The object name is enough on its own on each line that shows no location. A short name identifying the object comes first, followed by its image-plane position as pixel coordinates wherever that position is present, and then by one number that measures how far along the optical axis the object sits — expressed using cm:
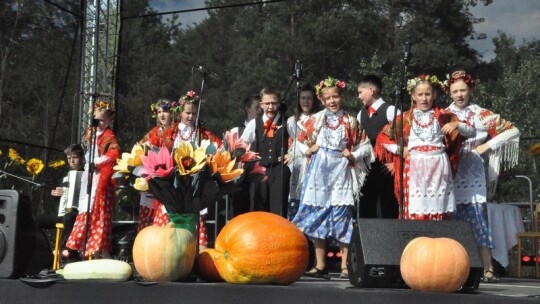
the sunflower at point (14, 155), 824
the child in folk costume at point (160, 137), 709
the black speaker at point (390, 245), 365
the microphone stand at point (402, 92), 518
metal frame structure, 904
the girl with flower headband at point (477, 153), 596
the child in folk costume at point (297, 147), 675
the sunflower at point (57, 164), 876
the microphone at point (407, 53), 530
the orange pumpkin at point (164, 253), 361
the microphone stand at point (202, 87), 570
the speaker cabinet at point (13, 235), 353
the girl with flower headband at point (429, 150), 575
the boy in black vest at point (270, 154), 698
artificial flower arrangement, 398
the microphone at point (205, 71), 580
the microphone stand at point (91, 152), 654
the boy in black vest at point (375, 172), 686
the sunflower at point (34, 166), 835
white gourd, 360
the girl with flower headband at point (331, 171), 627
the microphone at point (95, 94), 650
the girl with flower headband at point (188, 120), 699
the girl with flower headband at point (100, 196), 731
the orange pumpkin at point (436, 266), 334
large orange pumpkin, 357
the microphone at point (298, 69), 587
